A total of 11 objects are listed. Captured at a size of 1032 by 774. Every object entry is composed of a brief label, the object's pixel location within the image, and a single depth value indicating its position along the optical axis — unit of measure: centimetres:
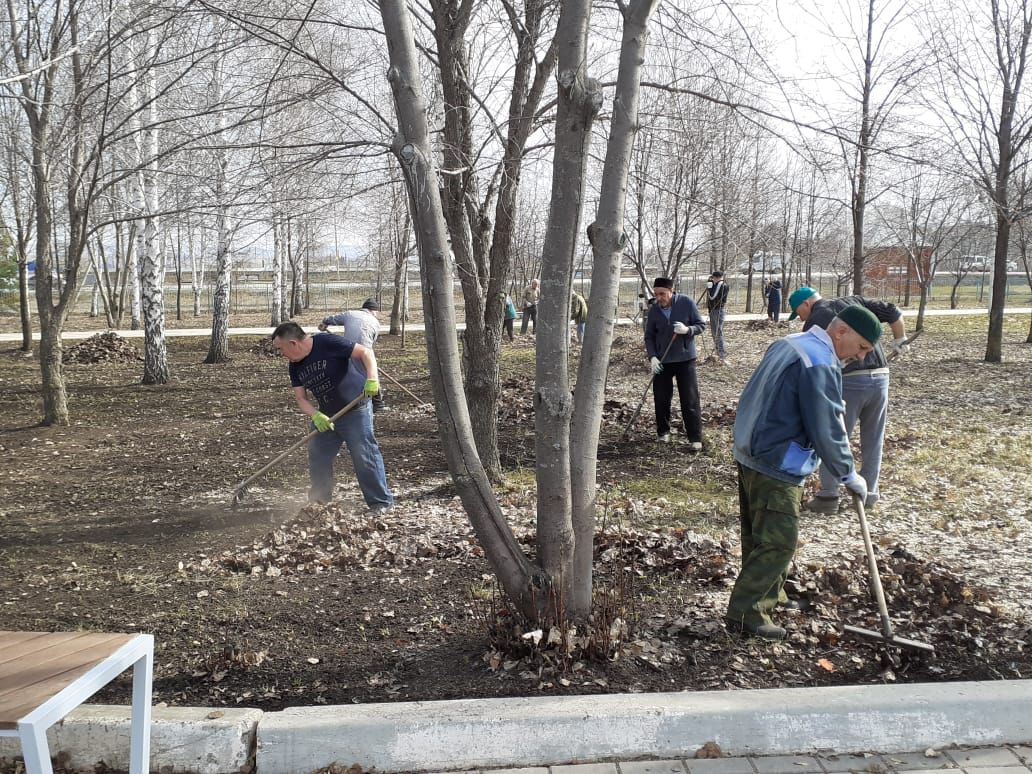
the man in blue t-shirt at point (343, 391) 623
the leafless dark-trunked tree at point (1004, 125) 1332
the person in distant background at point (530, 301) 2084
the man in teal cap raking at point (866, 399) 582
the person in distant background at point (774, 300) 2605
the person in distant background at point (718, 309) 1658
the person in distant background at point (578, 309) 1877
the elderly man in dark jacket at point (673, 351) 823
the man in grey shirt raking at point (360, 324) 928
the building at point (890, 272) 3238
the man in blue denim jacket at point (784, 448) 371
